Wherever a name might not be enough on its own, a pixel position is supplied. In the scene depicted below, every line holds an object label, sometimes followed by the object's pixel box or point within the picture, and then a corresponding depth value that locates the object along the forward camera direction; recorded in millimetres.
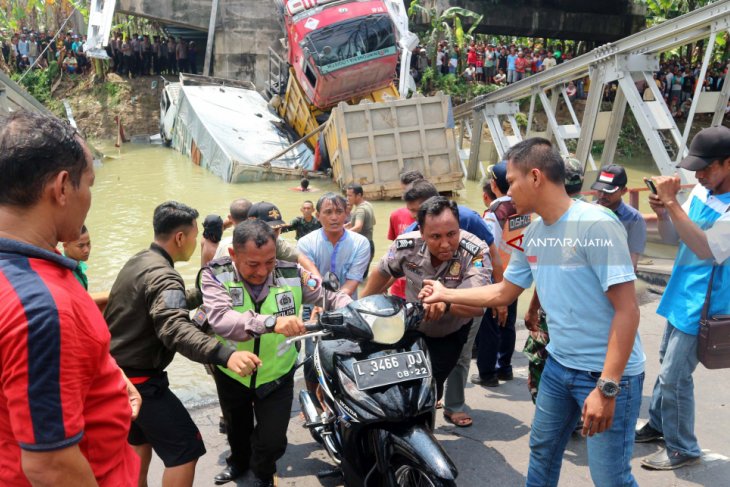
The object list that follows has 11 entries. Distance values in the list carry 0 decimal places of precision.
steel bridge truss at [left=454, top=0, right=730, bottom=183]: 7816
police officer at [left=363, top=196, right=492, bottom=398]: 3438
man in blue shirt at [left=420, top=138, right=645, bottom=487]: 2336
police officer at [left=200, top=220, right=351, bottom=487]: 3047
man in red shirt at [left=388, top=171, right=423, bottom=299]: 5148
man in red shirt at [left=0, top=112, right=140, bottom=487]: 1357
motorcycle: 2711
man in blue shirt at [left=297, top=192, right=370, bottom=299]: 4695
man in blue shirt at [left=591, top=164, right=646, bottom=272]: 3951
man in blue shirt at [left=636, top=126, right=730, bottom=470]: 3057
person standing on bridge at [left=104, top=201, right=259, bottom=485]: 2809
